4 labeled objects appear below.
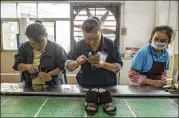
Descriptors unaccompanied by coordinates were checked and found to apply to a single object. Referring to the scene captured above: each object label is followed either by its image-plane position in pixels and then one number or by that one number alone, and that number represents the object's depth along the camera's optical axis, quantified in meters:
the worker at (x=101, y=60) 1.58
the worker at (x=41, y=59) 1.62
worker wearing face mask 1.61
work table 1.34
